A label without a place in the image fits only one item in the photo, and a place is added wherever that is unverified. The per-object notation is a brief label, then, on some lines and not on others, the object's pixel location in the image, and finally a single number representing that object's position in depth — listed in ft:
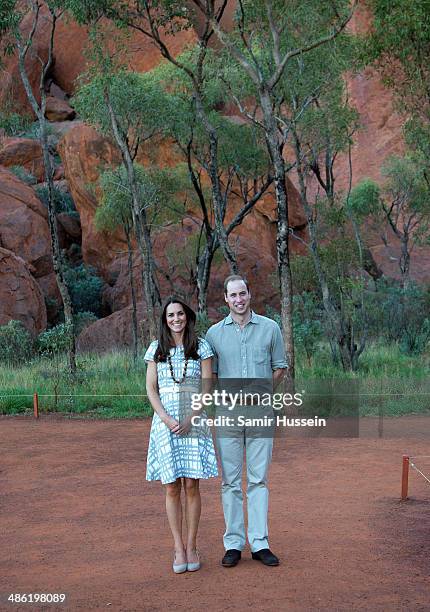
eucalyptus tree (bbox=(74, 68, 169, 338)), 55.83
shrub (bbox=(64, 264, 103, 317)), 89.45
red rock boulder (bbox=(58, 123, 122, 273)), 92.58
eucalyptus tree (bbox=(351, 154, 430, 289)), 94.63
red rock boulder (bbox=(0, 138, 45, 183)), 106.52
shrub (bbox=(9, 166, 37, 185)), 101.86
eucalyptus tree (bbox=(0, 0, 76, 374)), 50.97
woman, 15.29
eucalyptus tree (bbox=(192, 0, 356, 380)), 38.29
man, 15.64
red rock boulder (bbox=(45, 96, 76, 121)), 121.46
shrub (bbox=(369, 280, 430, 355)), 60.18
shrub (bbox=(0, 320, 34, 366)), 60.64
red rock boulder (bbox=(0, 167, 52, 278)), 85.56
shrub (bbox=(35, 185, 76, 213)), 100.77
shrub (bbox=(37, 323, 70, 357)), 49.21
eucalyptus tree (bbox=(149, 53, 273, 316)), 62.54
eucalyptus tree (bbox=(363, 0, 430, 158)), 44.52
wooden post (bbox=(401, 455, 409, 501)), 21.43
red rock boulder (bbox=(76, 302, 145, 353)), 76.38
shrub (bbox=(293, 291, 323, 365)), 54.34
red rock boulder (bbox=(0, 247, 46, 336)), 73.31
